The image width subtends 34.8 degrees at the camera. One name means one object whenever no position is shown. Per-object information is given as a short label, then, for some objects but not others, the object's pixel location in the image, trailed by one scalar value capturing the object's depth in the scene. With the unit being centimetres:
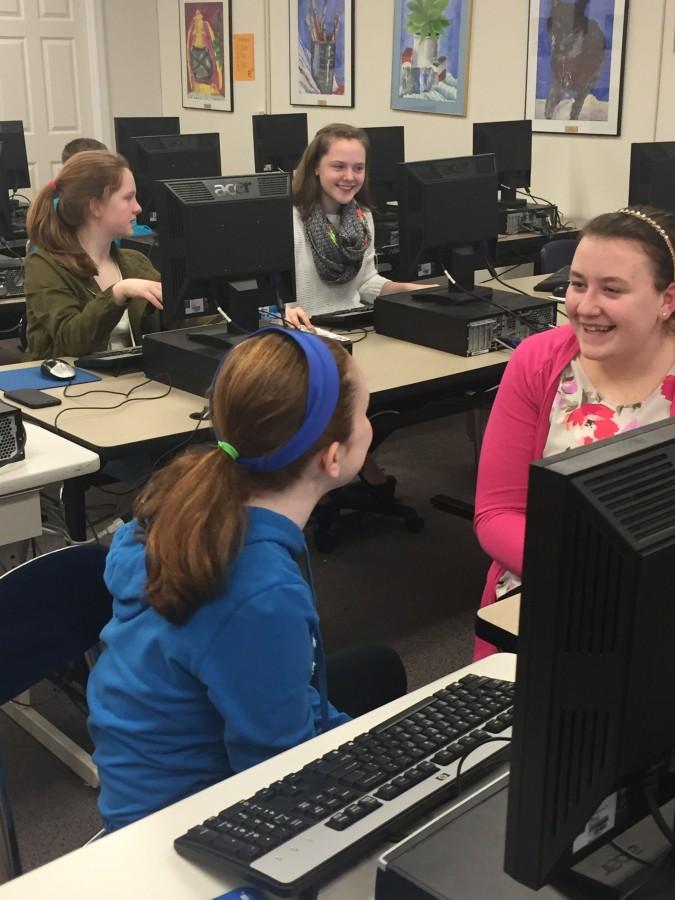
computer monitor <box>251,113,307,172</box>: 583
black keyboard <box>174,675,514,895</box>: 101
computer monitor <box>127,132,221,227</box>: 477
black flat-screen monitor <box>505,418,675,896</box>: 72
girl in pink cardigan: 190
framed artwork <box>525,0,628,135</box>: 500
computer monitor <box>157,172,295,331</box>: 257
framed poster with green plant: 561
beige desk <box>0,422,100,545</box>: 208
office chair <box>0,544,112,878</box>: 145
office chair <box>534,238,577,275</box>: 446
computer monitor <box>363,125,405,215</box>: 545
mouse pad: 272
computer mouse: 275
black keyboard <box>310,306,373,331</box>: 333
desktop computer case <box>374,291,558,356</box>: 301
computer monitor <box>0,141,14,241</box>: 484
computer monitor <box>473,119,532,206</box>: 515
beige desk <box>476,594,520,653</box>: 153
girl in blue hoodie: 121
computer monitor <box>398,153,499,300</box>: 305
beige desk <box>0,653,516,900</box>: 102
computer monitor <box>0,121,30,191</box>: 541
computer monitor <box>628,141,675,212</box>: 400
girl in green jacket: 291
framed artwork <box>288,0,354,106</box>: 624
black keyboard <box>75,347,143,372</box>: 282
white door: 684
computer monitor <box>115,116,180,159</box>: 598
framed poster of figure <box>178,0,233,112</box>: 700
